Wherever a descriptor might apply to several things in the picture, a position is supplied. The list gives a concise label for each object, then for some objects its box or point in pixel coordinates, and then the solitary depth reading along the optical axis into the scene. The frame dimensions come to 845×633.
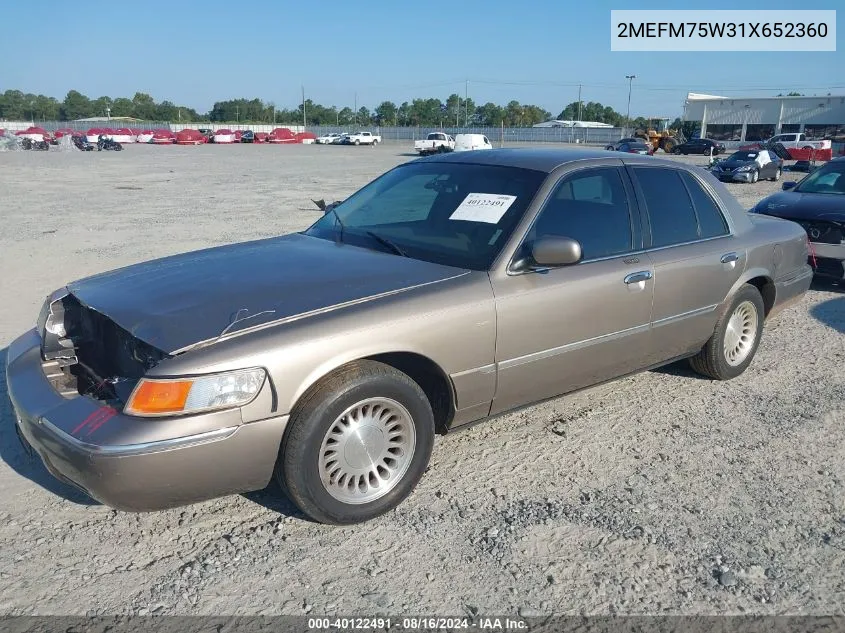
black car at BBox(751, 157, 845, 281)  7.57
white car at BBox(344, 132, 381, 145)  72.00
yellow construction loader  50.81
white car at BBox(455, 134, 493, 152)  39.66
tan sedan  2.72
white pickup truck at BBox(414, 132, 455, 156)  46.22
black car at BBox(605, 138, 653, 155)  41.12
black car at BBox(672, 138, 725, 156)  48.17
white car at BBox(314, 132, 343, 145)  74.81
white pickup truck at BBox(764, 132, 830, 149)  38.19
